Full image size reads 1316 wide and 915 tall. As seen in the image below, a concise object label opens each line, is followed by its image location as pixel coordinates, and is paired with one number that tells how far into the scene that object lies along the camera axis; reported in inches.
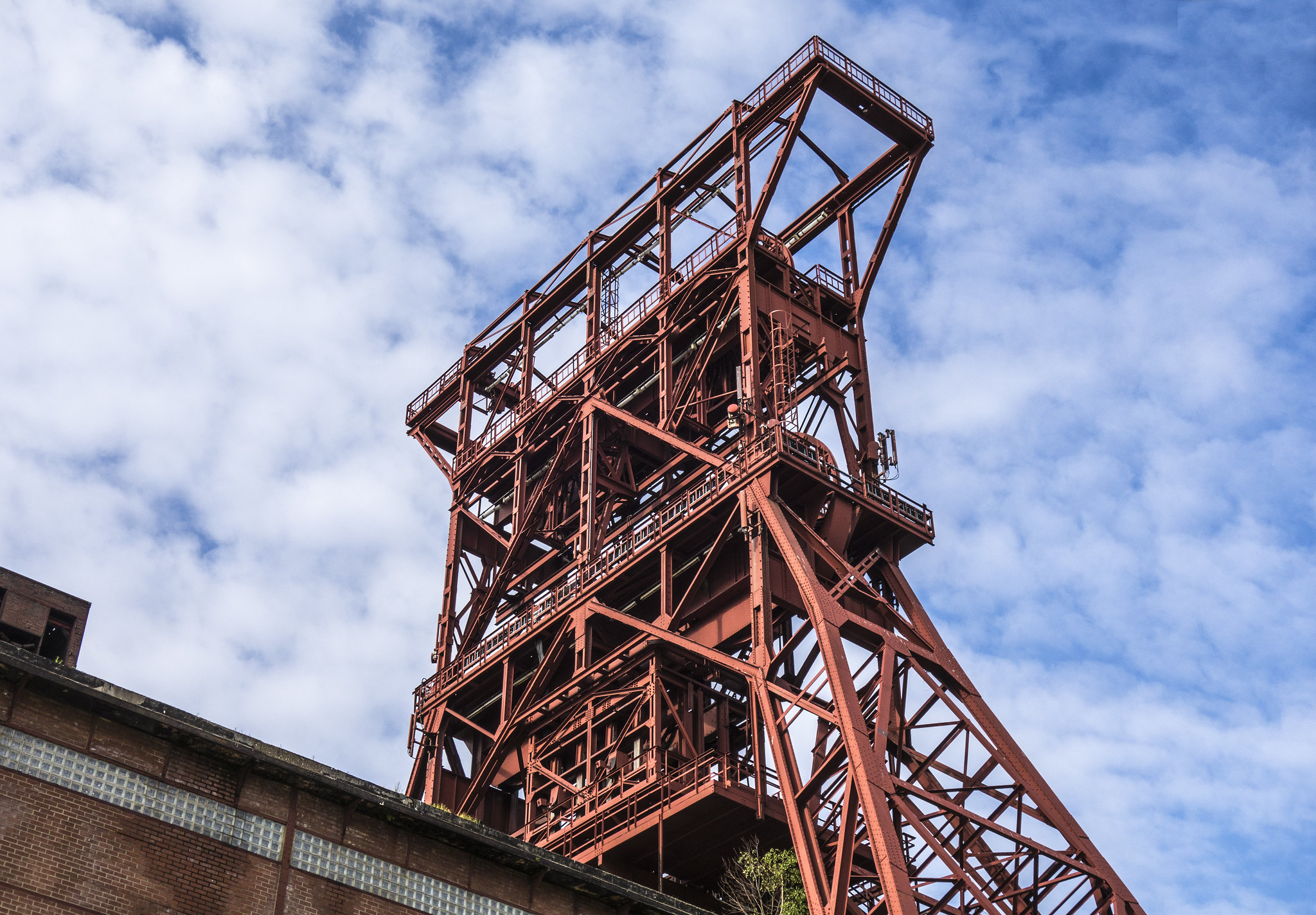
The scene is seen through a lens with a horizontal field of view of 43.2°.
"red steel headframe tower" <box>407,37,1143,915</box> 1242.6
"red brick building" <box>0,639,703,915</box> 816.9
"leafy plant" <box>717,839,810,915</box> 1192.2
